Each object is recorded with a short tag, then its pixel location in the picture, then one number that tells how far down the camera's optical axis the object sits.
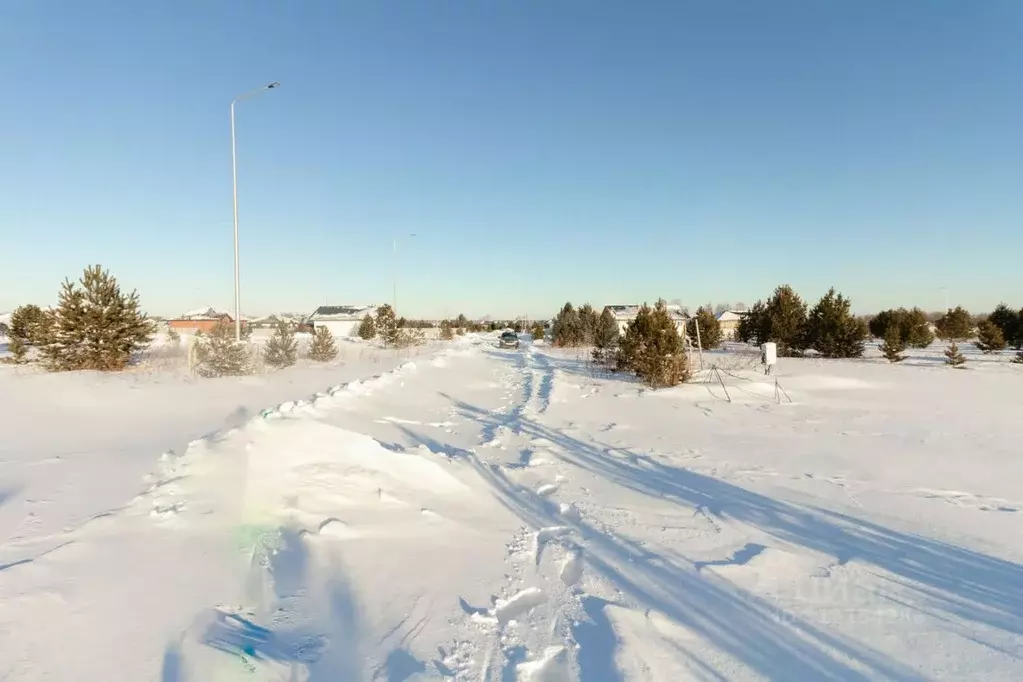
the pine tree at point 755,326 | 31.99
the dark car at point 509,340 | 44.78
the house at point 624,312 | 60.04
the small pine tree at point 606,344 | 22.30
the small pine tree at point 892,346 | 24.64
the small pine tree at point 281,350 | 21.31
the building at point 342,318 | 77.81
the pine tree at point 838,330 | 27.16
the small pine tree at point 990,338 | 29.75
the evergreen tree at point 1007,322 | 33.38
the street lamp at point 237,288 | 16.15
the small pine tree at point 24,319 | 24.20
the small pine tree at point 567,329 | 45.34
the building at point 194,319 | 78.81
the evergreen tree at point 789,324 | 29.66
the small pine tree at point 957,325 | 43.16
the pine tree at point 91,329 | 15.24
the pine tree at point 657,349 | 16.34
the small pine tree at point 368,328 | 50.62
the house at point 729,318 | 86.81
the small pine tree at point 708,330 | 37.41
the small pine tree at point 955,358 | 21.73
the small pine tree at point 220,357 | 16.50
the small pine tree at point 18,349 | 19.98
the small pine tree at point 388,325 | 36.56
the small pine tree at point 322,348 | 24.44
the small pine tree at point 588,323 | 43.12
